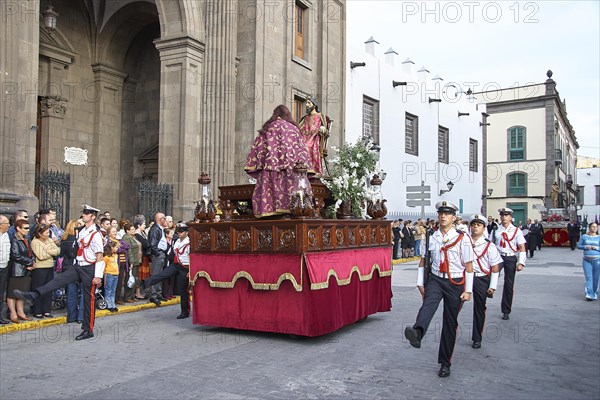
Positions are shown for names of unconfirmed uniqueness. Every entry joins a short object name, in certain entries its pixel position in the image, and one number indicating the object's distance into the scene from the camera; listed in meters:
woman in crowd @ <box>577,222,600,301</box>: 12.59
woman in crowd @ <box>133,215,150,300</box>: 12.39
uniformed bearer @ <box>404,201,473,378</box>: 6.48
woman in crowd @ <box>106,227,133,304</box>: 11.16
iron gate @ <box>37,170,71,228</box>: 12.47
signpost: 21.52
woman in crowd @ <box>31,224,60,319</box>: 9.89
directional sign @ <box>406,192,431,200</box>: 21.48
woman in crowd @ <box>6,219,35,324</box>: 9.50
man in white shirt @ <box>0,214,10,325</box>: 9.38
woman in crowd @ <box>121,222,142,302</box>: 11.96
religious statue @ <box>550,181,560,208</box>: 49.72
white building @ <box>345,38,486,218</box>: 28.70
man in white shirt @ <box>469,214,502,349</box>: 8.03
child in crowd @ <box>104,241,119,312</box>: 10.81
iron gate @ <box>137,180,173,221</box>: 15.80
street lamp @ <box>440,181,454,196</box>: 33.44
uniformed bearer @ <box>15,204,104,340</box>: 8.48
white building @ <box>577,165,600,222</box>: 82.06
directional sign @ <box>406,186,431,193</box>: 21.78
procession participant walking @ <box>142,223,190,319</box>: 10.36
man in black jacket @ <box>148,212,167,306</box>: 12.27
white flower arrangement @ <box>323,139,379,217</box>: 10.04
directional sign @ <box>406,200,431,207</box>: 21.74
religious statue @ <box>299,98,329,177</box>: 10.52
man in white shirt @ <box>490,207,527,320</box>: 10.20
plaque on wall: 19.98
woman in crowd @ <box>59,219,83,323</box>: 9.92
